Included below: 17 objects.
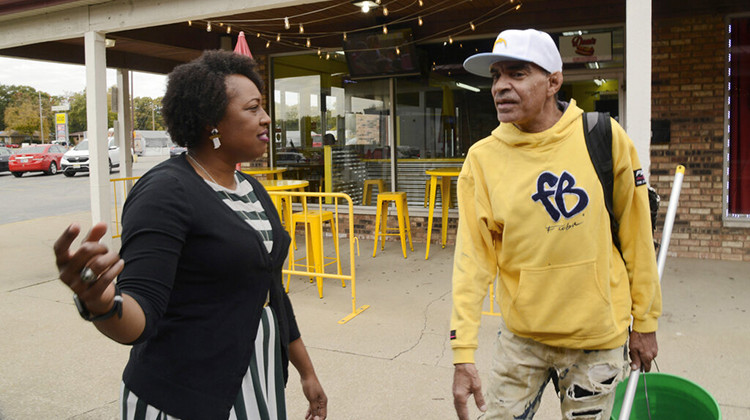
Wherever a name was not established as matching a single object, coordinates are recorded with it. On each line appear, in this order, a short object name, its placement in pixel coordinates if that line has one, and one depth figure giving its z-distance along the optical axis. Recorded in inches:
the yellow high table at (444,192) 301.2
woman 55.2
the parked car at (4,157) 1175.0
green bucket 93.4
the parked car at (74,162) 1104.2
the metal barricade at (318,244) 223.6
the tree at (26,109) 2541.8
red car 1105.4
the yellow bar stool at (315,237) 245.0
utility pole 2577.3
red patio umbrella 245.4
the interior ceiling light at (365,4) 278.5
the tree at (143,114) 3467.0
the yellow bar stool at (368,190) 370.3
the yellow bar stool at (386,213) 312.0
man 80.3
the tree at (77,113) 3132.4
